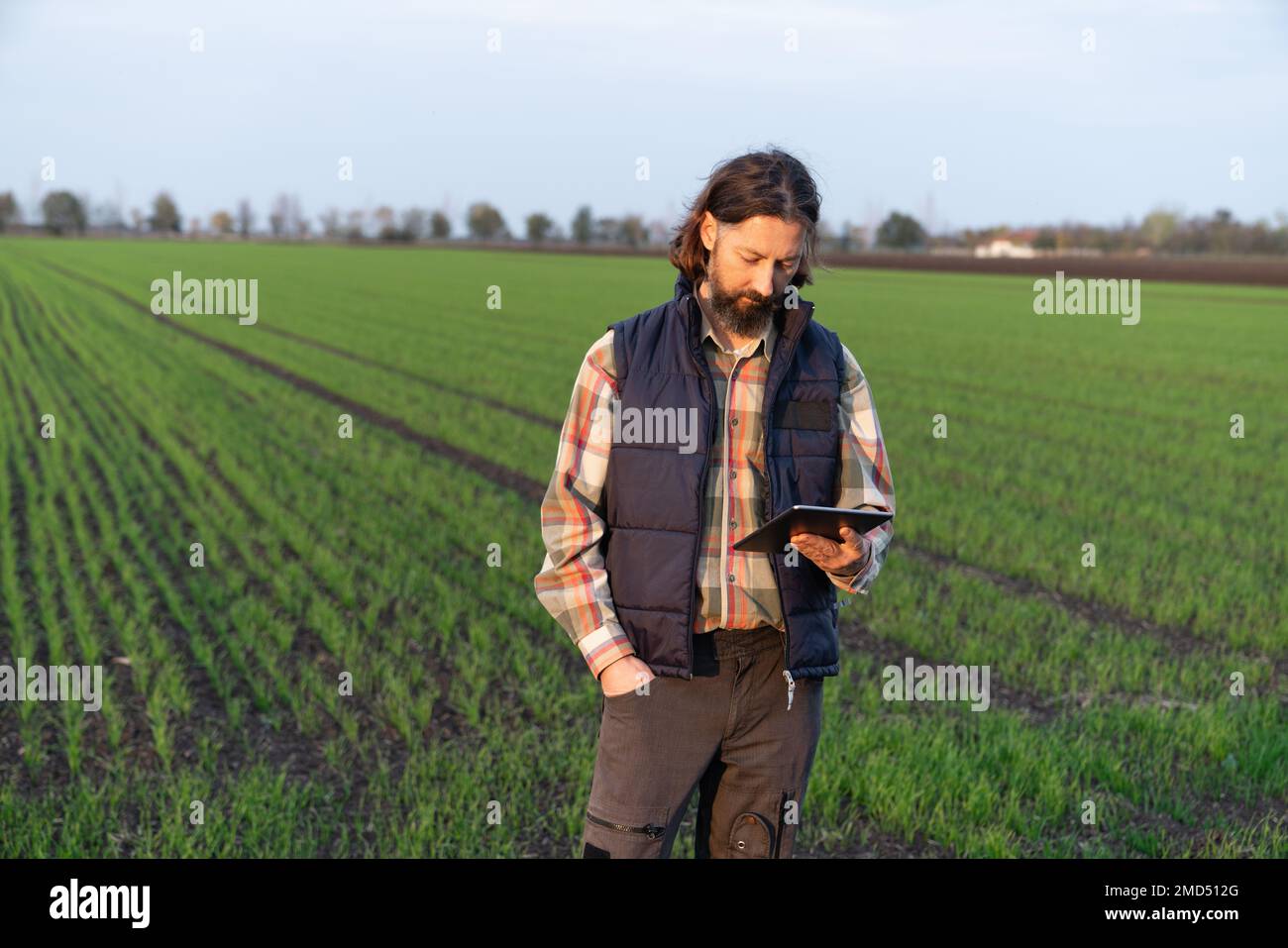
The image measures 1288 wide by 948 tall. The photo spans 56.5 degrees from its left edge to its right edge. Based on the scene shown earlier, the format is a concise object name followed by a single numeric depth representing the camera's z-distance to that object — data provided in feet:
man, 8.91
